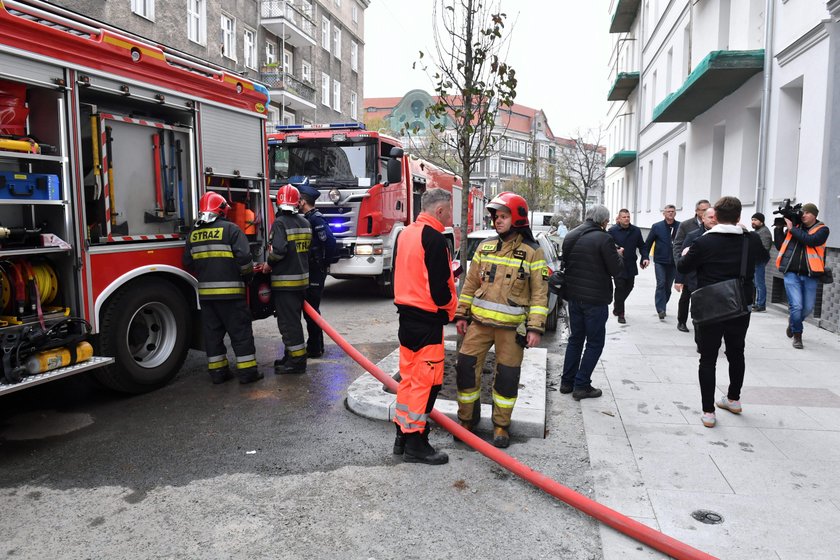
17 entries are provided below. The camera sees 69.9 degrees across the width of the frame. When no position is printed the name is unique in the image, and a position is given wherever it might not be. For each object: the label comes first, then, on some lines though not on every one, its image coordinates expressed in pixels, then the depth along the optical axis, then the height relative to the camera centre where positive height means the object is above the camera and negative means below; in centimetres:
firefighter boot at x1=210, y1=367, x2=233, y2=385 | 576 -146
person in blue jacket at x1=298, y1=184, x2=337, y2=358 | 638 -26
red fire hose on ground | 286 -151
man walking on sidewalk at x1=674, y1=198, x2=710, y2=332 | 813 -25
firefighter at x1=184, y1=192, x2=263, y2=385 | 545 -53
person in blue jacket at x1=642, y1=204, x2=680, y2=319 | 895 -32
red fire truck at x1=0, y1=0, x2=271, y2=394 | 420 +31
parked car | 868 -44
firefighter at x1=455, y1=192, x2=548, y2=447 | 416 -59
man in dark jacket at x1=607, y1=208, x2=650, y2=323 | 876 -25
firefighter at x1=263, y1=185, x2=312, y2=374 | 596 -46
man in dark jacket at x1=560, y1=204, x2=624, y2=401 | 532 -55
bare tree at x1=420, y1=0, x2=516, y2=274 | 640 +146
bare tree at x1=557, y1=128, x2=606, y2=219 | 3466 +363
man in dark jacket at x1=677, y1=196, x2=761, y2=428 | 464 -32
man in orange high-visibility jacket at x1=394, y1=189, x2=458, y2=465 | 383 -55
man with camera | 720 -43
